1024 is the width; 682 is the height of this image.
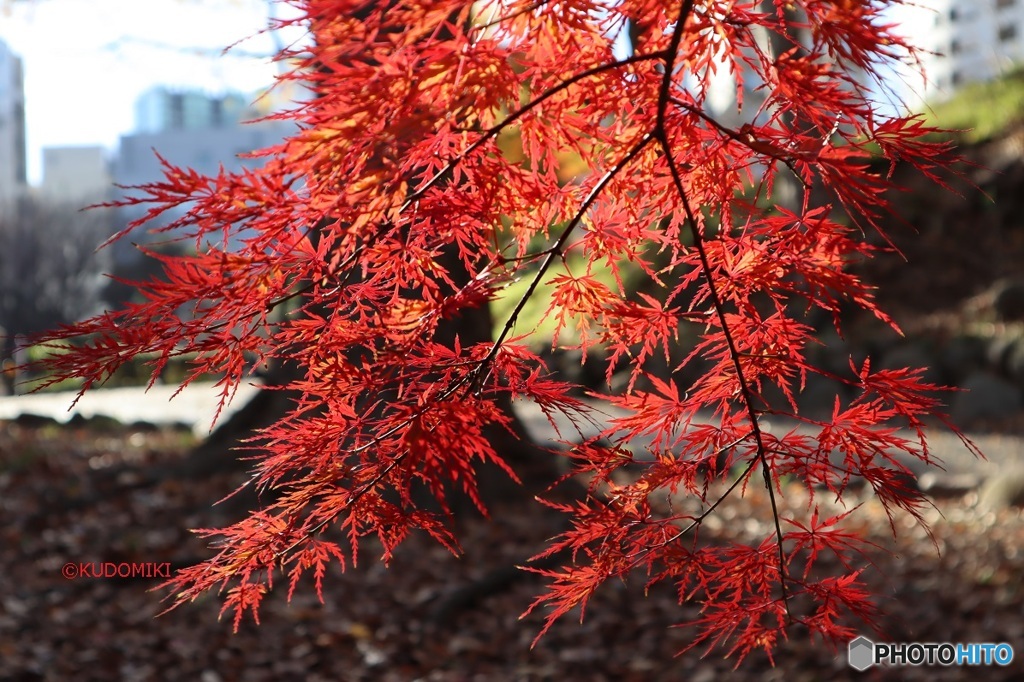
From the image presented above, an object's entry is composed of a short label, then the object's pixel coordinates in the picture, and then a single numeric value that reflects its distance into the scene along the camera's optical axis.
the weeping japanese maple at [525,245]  1.25
